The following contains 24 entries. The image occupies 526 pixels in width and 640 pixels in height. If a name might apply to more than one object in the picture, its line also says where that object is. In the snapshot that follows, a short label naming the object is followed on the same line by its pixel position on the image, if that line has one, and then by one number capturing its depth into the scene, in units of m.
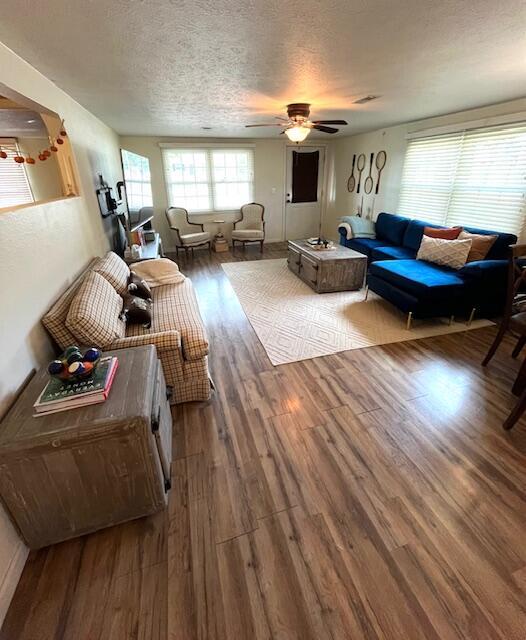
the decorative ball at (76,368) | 1.37
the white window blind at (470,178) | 3.42
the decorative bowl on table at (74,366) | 1.37
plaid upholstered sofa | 1.84
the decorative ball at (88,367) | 1.41
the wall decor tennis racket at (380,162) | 5.38
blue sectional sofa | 3.17
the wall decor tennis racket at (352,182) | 6.29
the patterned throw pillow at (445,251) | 3.45
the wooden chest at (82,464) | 1.21
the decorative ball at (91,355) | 1.48
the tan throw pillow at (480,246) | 3.42
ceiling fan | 3.25
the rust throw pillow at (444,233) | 3.74
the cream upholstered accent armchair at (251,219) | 6.78
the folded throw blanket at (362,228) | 5.32
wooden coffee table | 4.16
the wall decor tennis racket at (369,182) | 5.75
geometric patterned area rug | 3.00
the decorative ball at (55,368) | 1.36
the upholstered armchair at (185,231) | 6.04
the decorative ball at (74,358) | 1.44
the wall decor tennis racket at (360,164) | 5.98
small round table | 6.52
